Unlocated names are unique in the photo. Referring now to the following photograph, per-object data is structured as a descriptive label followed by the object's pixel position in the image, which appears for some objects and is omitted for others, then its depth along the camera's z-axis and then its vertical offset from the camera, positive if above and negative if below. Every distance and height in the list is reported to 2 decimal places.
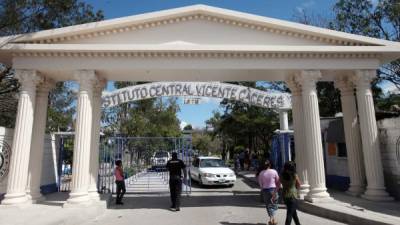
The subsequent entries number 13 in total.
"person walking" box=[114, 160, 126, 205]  11.49 -0.54
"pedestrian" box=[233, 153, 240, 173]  28.08 +0.07
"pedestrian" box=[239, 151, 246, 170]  28.69 +0.34
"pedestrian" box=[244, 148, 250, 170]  28.30 +0.42
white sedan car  16.14 -0.42
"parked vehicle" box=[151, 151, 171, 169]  16.55 +0.25
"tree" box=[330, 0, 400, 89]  15.86 +7.34
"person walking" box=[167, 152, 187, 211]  10.26 -0.44
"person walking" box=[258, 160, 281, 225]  7.82 -0.59
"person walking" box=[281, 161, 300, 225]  7.08 -0.56
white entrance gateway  10.48 +3.51
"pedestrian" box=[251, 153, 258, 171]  25.66 +0.21
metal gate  13.38 +0.36
